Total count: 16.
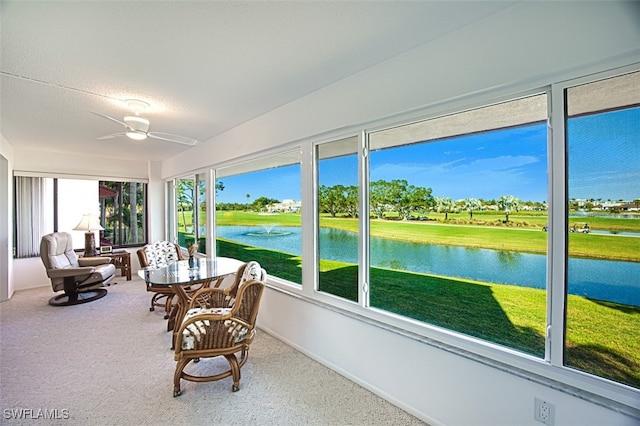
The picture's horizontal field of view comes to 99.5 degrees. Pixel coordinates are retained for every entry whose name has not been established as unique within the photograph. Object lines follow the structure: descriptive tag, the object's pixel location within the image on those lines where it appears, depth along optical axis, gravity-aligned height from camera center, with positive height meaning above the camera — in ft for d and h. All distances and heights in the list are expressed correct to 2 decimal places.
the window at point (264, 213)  10.66 -0.08
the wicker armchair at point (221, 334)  7.09 -3.27
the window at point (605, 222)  4.30 -0.20
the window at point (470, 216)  6.05 -0.14
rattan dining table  8.71 -2.19
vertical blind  16.51 -0.15
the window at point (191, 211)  16.26 +0.04
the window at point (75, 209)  16.74 +0.22
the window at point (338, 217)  8.07 -0.18
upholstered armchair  13.69 -3.26
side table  18.76 -3.52
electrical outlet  4.53 -3.41
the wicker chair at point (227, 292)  8.15 -2.68
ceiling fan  9.01 +2.91
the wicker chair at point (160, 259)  12.12 -2.36
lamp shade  17.30 -0.73
